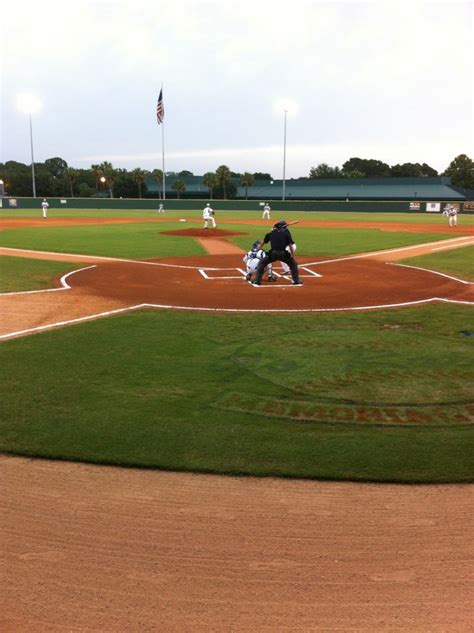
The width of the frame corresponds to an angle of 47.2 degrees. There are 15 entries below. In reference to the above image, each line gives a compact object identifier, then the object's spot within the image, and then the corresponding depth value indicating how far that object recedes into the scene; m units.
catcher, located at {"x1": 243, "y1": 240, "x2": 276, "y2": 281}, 15.33
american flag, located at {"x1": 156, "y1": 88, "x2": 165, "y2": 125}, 57.31
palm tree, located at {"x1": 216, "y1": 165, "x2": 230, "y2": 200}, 100.06
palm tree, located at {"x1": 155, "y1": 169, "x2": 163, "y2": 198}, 105.49
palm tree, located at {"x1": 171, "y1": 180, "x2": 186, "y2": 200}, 102.81
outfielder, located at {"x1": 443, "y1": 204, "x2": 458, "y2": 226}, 41.75
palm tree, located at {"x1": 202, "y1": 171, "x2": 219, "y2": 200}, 100.12
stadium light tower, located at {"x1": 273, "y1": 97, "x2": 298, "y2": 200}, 74.29
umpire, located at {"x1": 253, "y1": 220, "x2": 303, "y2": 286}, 14.32
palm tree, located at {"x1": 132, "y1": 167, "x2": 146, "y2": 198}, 100.25
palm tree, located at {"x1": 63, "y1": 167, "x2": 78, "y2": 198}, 98.00
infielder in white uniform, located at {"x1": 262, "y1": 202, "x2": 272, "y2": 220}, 52.97
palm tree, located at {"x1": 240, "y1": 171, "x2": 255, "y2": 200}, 102.81
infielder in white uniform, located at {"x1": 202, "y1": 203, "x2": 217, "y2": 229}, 33.96
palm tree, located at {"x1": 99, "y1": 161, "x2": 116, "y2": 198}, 102.31
